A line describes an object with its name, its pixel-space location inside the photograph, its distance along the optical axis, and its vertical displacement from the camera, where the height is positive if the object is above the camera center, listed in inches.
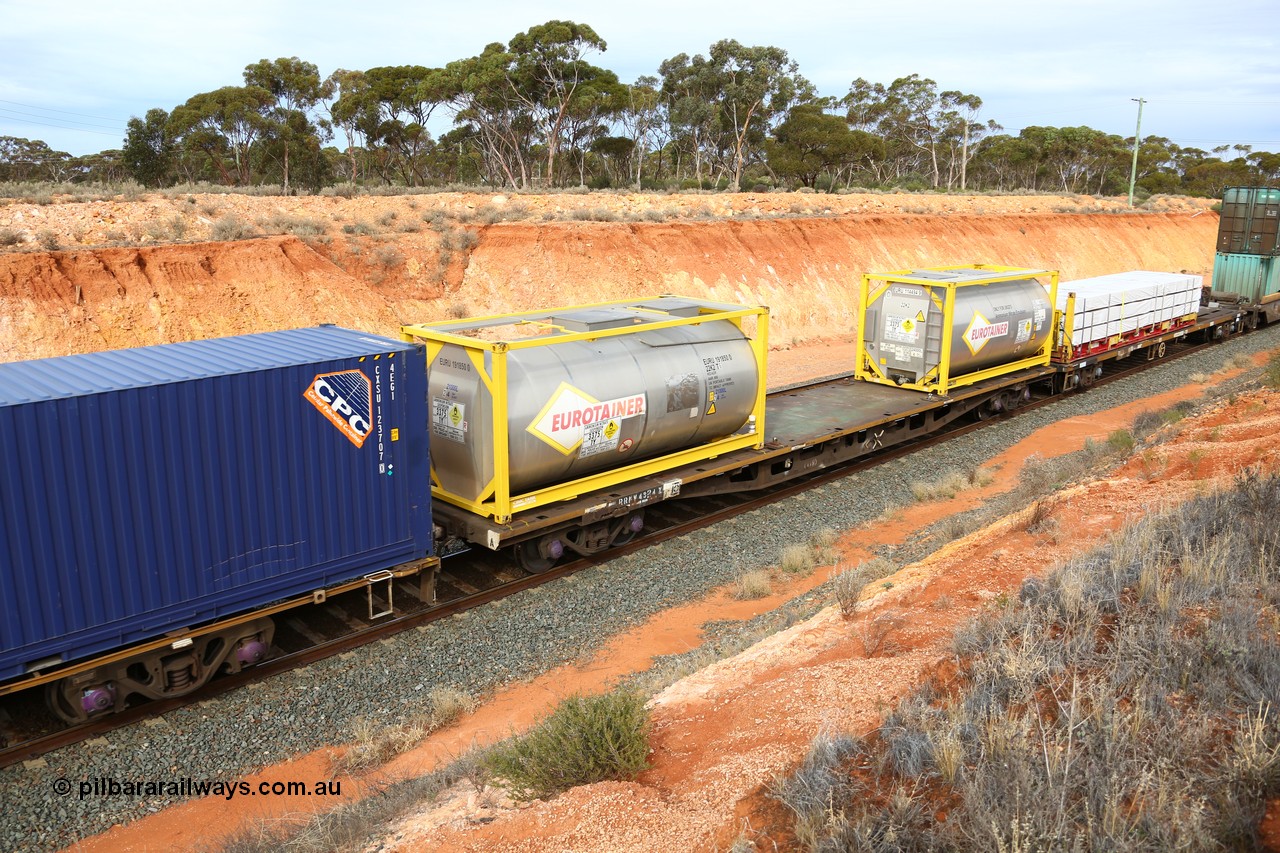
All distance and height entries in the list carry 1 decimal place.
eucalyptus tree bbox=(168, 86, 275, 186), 1875.0 +202.2
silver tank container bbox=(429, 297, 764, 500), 459.2 -91.0
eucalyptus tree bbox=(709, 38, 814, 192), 2432.3 +367.3
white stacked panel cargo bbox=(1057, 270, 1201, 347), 895.1 -72.0
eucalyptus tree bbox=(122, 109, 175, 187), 1871.3 +143.2
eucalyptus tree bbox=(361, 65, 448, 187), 2101.4 +276.7
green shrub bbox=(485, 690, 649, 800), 255.3 -145.8
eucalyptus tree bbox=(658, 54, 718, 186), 2511.1 +354.9
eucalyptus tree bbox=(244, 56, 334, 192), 1878.8 +276.5
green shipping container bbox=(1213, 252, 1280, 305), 1312.7 -58.6
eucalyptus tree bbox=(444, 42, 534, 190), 2007.9 +259.4
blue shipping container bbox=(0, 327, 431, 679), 319.3 -98.7
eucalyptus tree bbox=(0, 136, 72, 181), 2456.9 +170.5
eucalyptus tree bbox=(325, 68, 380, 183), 2097.7 +266.7
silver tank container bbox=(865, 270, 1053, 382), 741.9 -77.0
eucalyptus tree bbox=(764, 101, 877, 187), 2482.8 +225.0
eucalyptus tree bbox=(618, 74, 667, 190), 2618.1 +323.5
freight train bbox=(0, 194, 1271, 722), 326.3 -106.4
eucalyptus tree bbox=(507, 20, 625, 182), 1957.4 +320.5
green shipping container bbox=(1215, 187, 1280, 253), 1286.9 +18.0
